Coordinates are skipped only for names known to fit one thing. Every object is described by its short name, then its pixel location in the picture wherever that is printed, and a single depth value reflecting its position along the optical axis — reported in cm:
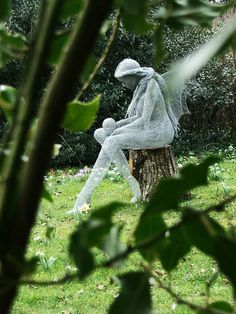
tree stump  1370
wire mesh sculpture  1346
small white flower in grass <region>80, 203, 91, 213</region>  1312
